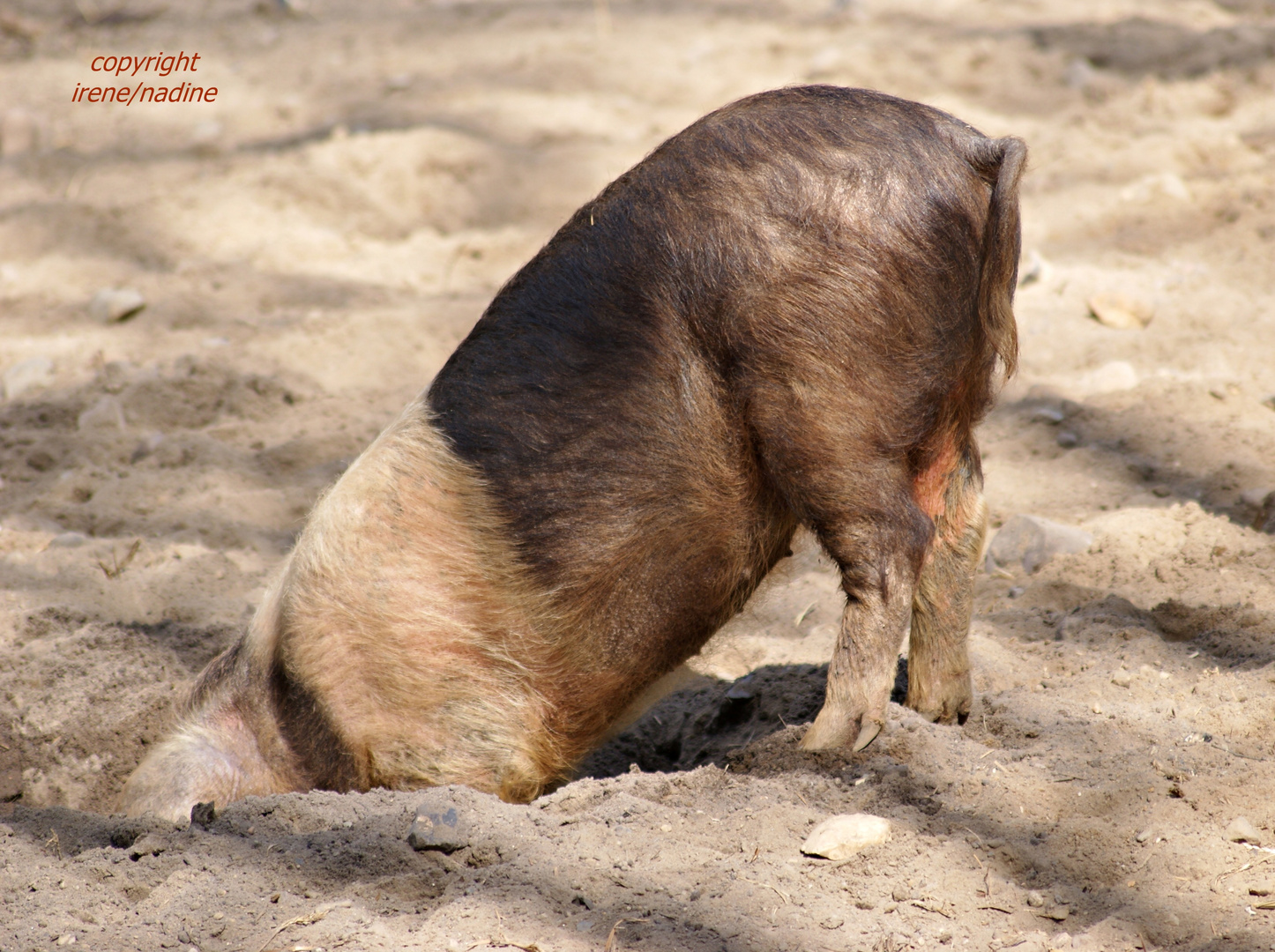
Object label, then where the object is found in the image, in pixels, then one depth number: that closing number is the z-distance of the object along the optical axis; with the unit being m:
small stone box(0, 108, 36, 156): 13.15
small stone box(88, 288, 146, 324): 10.46
